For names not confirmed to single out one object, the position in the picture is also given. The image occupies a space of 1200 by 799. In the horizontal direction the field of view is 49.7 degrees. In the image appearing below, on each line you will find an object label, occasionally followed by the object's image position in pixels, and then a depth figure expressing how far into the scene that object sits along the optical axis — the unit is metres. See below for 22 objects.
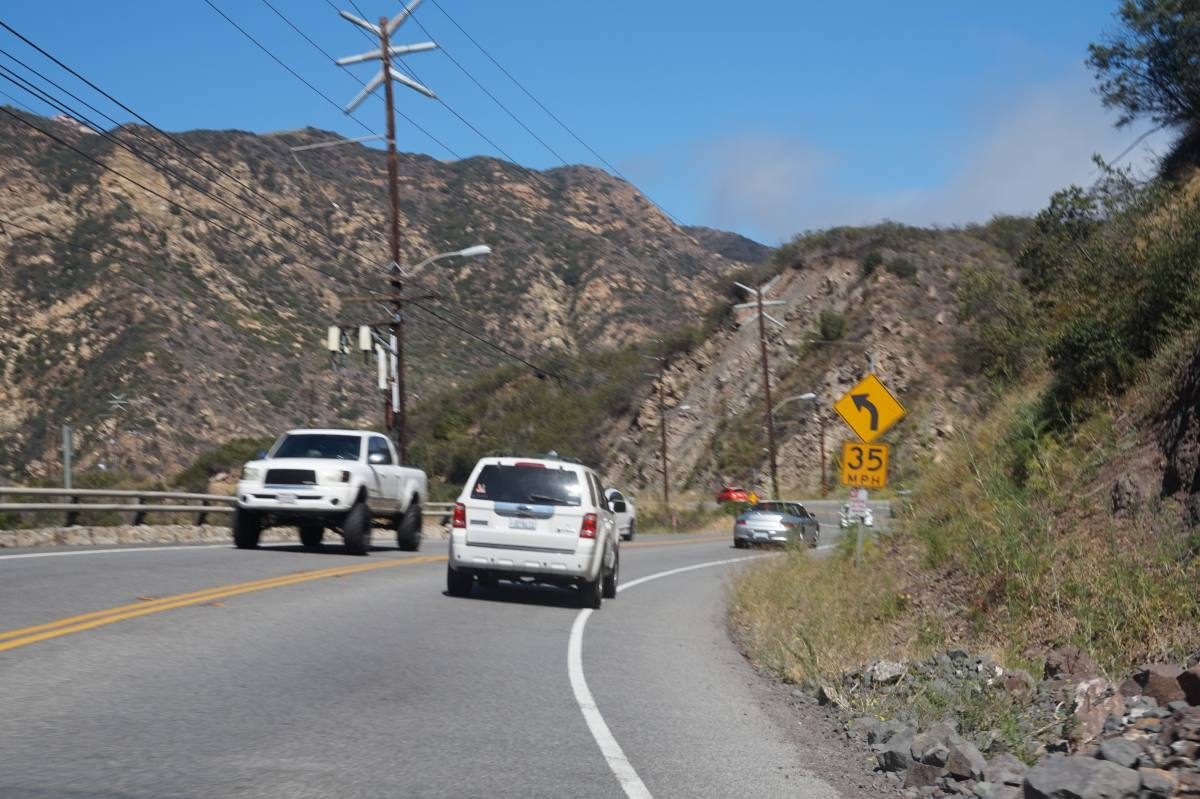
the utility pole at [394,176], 35.25
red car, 65.44
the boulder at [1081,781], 6.34
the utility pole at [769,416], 55.84
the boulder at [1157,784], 6.54
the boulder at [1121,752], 6.97
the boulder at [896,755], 8.27
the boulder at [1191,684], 8.05
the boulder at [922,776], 7.88
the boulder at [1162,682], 8.34
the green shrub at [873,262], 81.19
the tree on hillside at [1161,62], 25.19
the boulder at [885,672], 10.91
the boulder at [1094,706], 8.13
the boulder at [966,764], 7.73
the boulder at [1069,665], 9.86
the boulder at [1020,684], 9.44
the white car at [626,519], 37.94
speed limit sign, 18.81
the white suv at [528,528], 17.02
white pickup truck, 21.31
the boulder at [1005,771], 7.45
